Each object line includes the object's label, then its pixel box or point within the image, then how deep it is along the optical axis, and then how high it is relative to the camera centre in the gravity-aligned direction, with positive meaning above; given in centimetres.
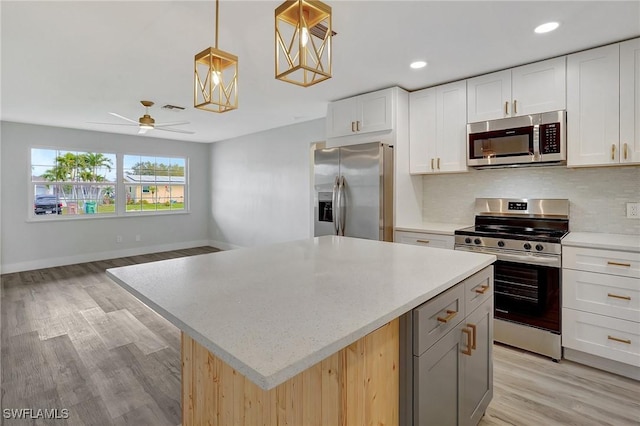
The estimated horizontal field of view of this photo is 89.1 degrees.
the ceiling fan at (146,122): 410 +115
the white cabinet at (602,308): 221 -69
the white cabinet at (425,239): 303 -26
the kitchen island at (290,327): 81 -31
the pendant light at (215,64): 161 +77
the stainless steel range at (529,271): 249 -47
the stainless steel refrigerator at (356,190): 333 +24
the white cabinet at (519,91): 271 +108
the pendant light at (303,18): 119 +76
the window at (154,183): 651 +62
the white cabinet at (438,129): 326 +87
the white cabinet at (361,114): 350 +112
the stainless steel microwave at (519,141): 269 +63
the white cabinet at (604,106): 241 +82
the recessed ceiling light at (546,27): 224 +130
